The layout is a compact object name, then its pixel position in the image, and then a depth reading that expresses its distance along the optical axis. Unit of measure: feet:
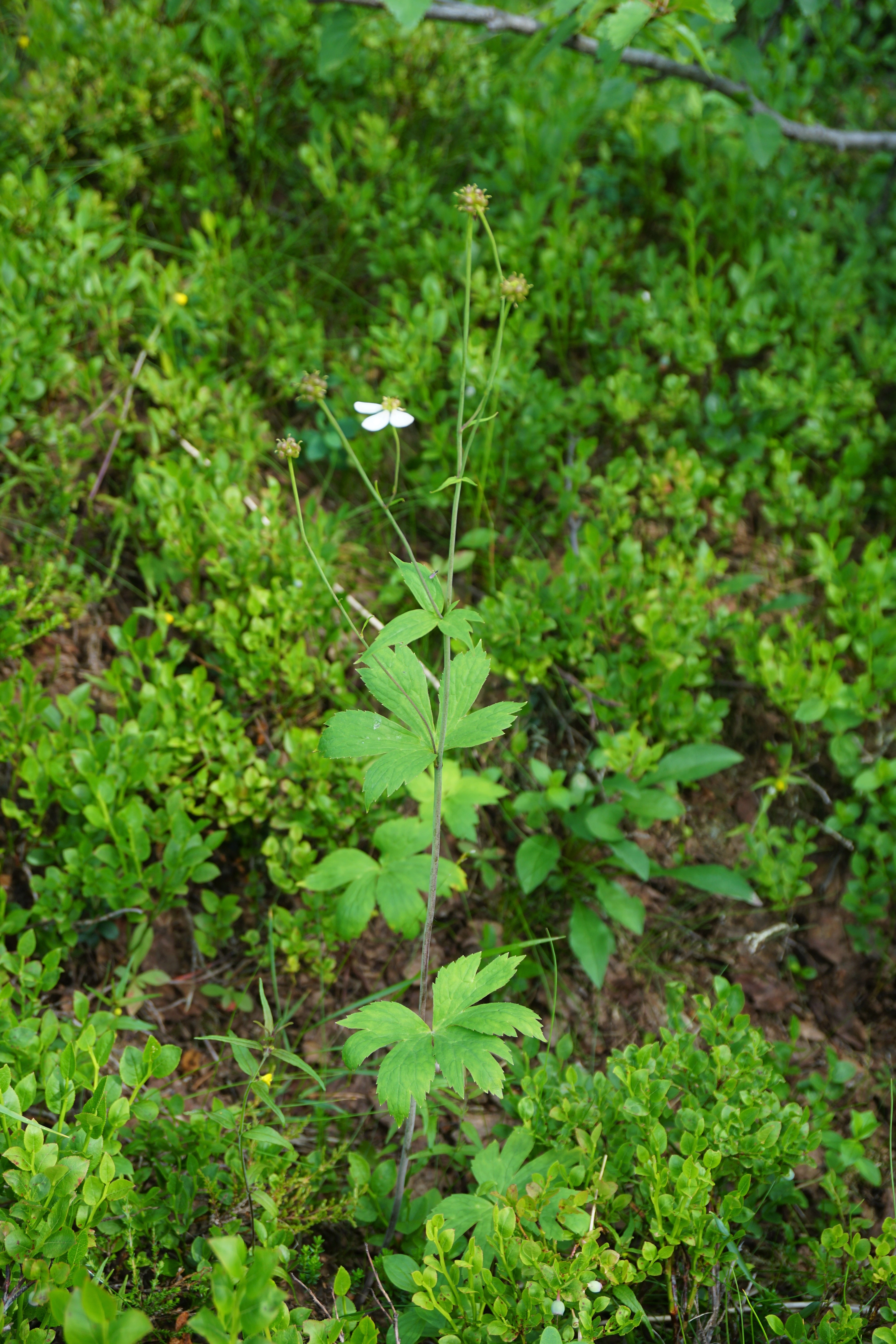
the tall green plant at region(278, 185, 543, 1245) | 4.91
